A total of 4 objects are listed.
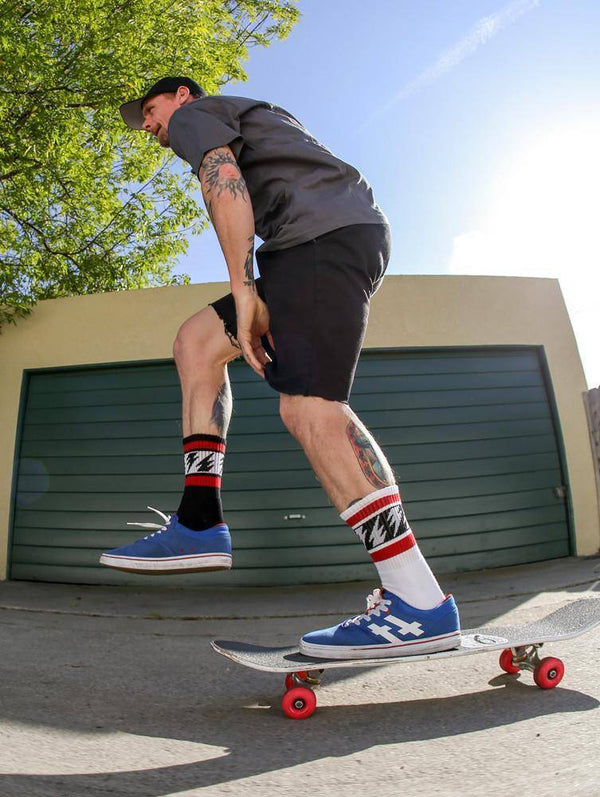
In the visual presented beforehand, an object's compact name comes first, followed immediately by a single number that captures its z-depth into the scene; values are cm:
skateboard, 185
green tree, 805
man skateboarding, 178
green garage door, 719
